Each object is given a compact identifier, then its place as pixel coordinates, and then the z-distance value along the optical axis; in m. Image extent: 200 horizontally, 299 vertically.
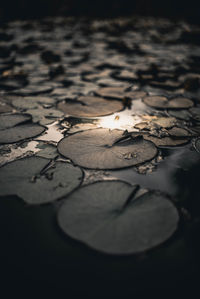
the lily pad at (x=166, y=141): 0.81
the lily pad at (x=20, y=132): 0.83
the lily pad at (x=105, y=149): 0.75
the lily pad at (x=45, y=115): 0.93
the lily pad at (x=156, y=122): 0.90
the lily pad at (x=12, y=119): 0.88
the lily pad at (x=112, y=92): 1.10
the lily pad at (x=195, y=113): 0.95
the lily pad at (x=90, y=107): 0.98
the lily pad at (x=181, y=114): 0.95
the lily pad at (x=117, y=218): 0.60
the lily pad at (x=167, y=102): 1.01
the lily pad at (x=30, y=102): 1.02
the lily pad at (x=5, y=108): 0.98
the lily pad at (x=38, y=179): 0.67
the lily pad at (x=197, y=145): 0.80
